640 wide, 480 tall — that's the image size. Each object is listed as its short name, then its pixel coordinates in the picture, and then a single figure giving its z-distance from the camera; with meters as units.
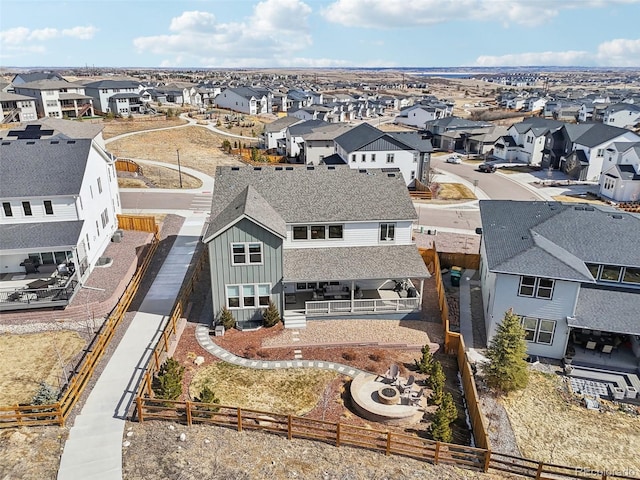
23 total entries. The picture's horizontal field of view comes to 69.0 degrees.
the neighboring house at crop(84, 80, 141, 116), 105.81
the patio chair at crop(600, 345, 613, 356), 25.56
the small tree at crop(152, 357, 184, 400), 19.81
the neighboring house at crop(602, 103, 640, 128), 112.19
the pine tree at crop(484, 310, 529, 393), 22.34
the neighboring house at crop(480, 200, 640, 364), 24.50
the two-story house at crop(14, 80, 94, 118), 95.44
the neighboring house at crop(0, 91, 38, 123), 86.85
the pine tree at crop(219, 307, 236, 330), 26.91
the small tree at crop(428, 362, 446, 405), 21.36
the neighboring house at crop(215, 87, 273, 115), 122.25
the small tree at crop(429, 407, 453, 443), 18.66
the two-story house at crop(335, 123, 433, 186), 59.31
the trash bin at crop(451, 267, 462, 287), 33.88
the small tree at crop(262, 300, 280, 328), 27.33
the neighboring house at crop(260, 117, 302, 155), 81.81
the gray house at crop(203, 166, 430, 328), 26.62
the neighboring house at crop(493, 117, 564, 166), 79.00
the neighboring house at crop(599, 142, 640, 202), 57.50
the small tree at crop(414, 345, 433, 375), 23.56
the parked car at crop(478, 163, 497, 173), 73.62
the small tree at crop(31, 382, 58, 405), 18.67
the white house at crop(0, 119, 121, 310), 28.07
